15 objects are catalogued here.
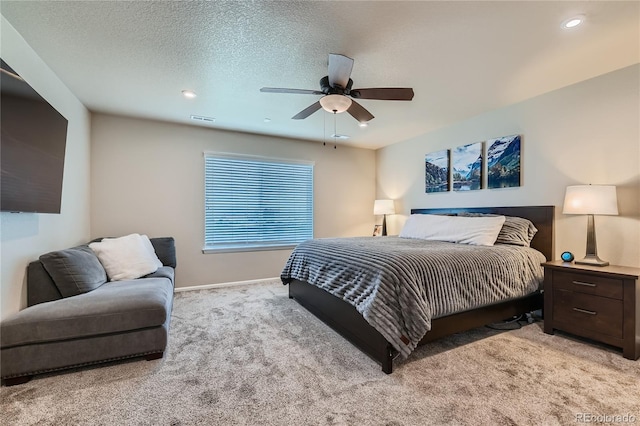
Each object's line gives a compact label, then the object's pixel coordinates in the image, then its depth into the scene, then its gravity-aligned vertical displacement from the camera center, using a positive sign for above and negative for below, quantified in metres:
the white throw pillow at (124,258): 2.79 -0.48
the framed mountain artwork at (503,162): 3.41 +0.66
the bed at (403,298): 1.99 -0.89
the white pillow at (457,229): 3.11 -0.18
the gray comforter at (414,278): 1.99 -0.55
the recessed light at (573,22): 1.89 +1.32
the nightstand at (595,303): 2.13 -0.74
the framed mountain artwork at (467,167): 3.83 +0.66
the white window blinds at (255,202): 4.37 +0.16
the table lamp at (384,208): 5.05 +0.09
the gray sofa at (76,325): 1.82 -0.79
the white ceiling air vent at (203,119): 3.80 +1.29
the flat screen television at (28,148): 1.75 +0.45
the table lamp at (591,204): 2.44 +0.09
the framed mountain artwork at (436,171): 4.27 +0.66
